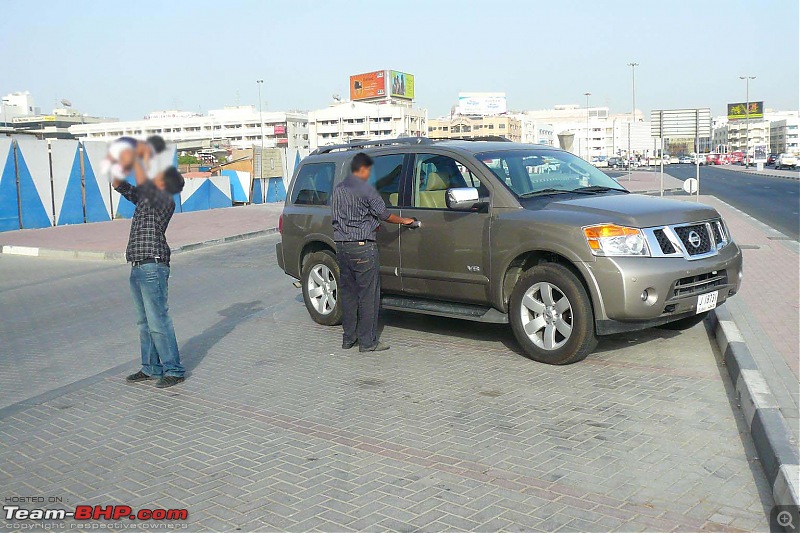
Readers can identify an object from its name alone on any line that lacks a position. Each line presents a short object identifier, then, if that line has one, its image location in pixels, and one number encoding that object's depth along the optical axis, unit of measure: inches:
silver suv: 258.1
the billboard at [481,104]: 6097.4
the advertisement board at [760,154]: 3362.0
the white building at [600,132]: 5359.3
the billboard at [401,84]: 4940.0
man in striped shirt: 291.4
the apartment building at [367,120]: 4534.9
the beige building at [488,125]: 5410.9
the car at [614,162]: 3733.5
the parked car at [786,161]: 3184.1
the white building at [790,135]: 7573.8
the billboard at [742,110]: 4409.9
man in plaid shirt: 241.6
